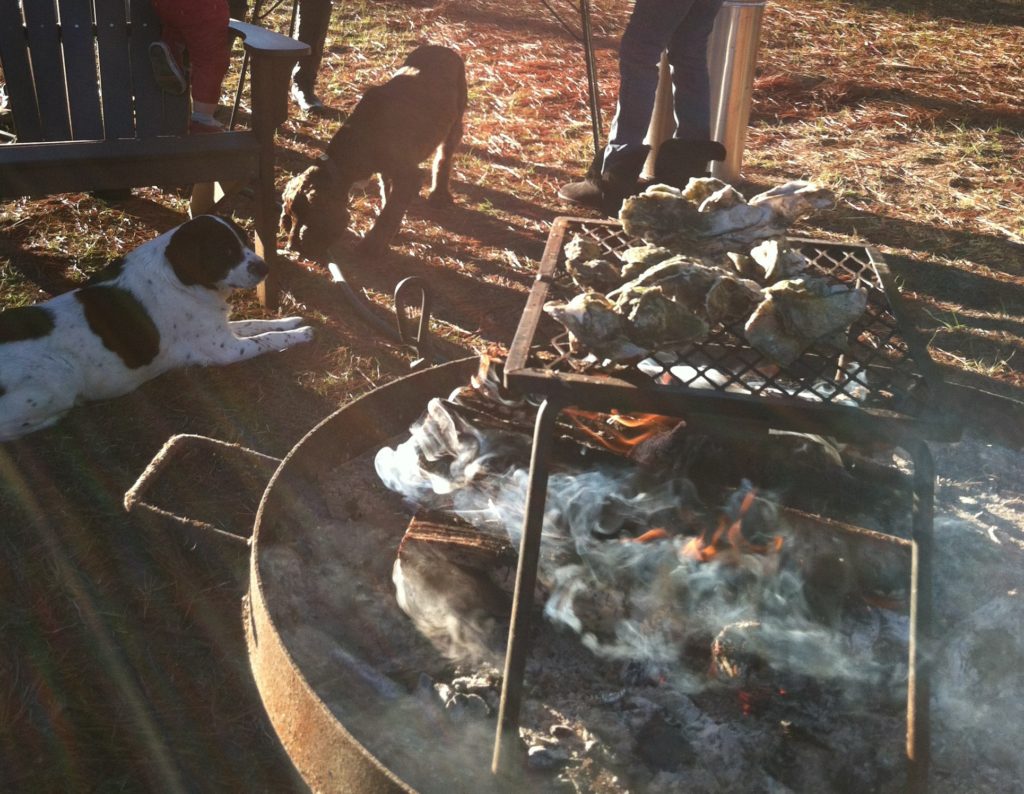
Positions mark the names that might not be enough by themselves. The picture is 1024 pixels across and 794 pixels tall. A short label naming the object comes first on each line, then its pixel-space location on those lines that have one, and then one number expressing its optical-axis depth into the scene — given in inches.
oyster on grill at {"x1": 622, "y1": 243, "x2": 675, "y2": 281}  97.8
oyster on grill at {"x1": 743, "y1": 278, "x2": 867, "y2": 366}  85.7
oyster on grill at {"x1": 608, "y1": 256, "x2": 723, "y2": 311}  90.5
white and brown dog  152.0
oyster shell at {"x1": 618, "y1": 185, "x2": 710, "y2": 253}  103.5
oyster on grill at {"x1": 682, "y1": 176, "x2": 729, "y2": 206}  112.1
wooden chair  171.3
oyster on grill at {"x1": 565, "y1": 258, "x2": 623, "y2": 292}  97.7
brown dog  212.4
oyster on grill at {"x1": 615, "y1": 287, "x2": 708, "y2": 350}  84.9
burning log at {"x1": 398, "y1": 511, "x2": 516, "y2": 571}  107.8
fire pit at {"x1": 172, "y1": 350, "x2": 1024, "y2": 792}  92.0
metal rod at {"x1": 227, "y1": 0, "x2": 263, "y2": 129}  221.4
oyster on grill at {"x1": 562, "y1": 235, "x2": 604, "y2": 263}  101.5
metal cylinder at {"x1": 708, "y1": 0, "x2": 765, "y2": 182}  238.5
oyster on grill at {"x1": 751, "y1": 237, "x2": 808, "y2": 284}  97.9
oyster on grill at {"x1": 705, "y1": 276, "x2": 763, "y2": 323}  89.4
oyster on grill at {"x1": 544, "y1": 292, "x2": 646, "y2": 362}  84.7
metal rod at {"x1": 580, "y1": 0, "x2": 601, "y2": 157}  224.5
